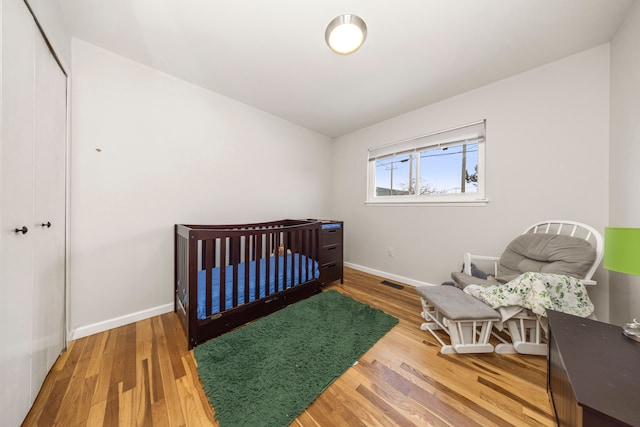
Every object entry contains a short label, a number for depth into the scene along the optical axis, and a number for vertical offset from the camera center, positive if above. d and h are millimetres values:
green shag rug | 1015 -967
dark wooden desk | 588 -555
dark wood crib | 1458 -610
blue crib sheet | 1556 -640
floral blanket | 1247 -520
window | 2191 +563
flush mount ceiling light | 1251 +1150
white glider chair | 1362 -360
